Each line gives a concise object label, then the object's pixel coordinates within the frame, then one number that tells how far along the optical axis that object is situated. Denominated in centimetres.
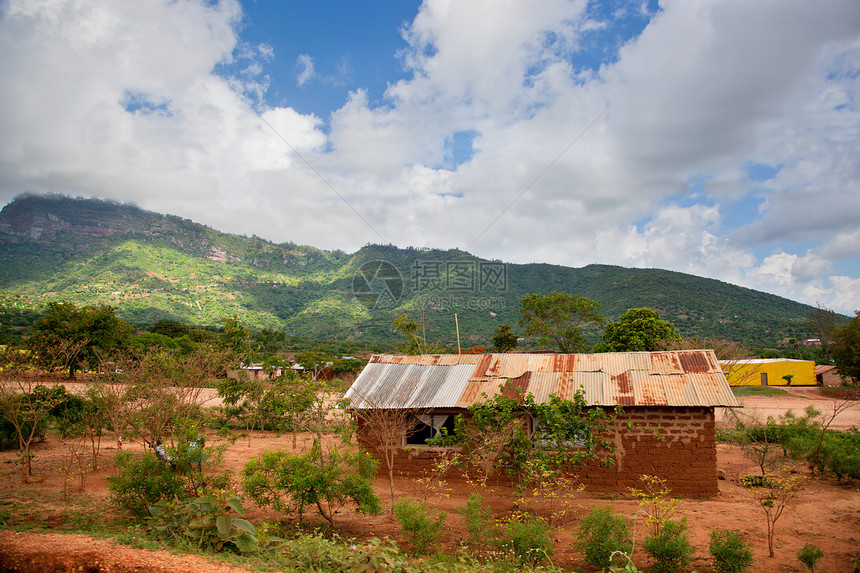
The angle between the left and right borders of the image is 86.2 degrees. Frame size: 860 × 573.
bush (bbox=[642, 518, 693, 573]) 678
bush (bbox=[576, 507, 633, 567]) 696
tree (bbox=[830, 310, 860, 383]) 3184
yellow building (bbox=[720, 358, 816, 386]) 3566
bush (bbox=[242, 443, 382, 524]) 813
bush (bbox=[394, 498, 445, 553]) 772
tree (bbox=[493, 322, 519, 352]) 3591
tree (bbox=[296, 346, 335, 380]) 4179
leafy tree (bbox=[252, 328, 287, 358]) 5672
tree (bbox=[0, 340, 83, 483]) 1199
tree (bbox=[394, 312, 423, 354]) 2684
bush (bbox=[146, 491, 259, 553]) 649
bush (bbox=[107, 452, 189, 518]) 801
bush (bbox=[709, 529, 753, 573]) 655
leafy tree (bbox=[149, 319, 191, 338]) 4991
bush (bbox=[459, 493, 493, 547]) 771
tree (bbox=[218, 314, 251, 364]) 3219
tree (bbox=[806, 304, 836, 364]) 4972
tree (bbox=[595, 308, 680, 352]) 2883
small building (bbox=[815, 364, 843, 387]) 3562
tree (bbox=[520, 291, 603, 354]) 3728
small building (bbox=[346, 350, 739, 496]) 1062
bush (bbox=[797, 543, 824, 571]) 674
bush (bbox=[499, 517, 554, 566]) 711
